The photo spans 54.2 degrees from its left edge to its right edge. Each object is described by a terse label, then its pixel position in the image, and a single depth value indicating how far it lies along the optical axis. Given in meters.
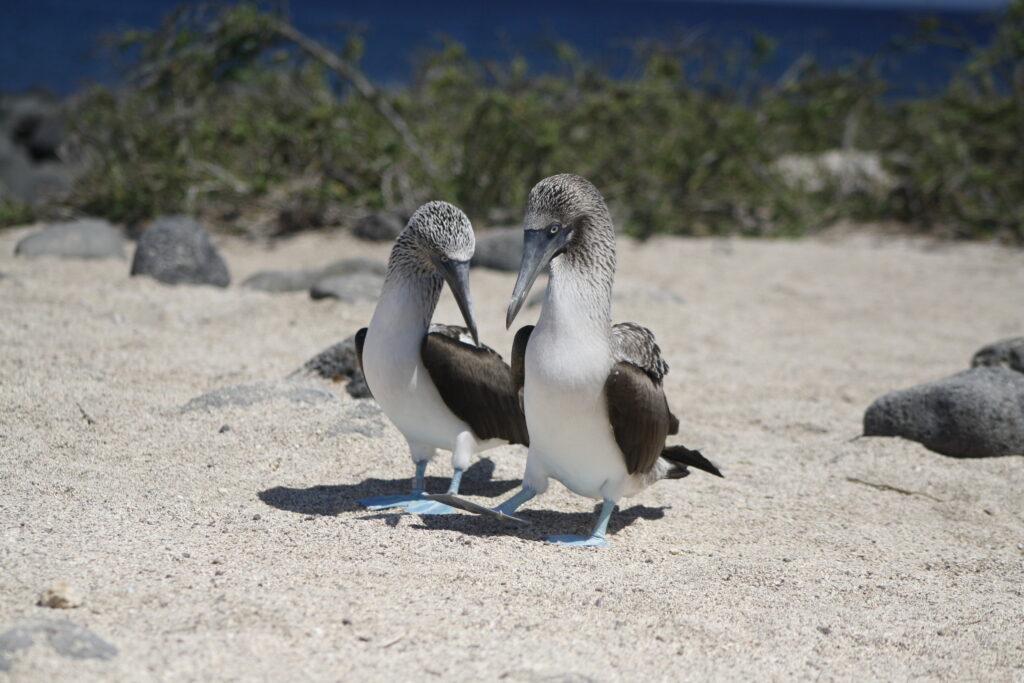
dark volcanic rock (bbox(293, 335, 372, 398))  5.70
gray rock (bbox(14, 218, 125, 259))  8.86
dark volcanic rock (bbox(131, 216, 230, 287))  8.20
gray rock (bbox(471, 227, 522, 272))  9.15
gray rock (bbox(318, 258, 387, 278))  8.54
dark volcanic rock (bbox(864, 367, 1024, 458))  5.08
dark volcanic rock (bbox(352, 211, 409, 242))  10.17
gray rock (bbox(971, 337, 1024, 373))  6.10
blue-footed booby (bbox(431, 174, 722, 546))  3.54
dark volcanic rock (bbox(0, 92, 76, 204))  15.60
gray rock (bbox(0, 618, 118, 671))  2.53
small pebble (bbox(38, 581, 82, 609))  2.86
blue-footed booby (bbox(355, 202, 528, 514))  3.96
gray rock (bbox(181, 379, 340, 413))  5.05
